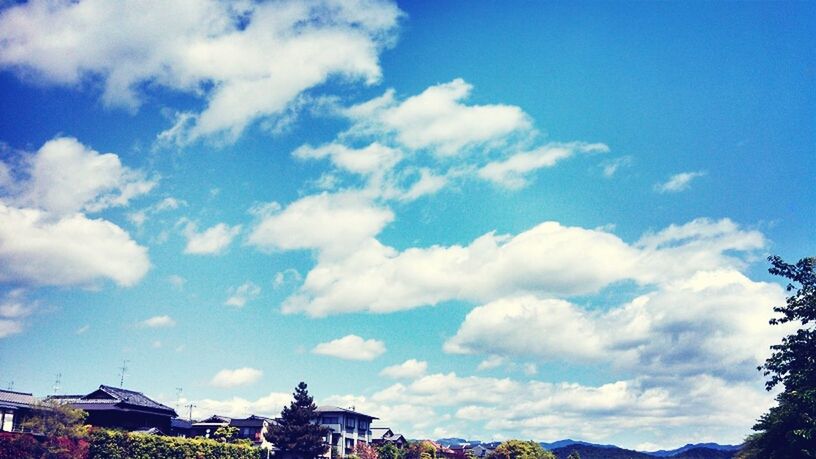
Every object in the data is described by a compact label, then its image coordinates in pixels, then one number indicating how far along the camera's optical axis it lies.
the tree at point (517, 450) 85.81
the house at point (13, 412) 56.00
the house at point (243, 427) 86.50
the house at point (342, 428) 93.06
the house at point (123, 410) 62.06
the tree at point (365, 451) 90.50
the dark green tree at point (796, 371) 39.28
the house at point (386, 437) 107.56
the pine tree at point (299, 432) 75.44
